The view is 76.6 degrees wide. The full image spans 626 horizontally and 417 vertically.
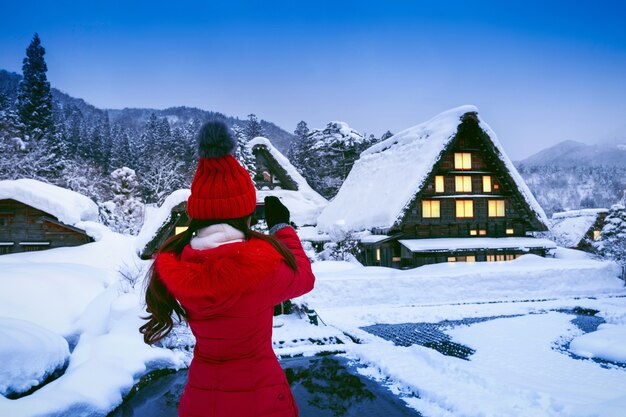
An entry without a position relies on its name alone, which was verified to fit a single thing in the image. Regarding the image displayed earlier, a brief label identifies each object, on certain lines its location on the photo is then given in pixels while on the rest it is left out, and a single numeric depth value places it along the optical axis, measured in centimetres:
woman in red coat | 165
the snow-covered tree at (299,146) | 4228
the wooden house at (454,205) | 1942
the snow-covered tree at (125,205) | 3244
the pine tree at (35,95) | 3528
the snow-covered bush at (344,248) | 2125
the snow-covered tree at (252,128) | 4691
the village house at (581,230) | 3919
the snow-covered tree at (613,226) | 2572
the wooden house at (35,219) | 1773
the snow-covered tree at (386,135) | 4823
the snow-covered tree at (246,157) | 2875
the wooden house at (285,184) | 2914
